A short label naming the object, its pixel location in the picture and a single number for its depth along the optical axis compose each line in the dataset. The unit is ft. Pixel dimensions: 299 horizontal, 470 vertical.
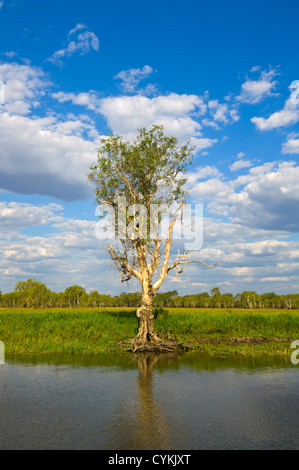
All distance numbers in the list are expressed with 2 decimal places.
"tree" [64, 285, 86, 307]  476.95
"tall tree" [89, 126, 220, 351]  82.94
